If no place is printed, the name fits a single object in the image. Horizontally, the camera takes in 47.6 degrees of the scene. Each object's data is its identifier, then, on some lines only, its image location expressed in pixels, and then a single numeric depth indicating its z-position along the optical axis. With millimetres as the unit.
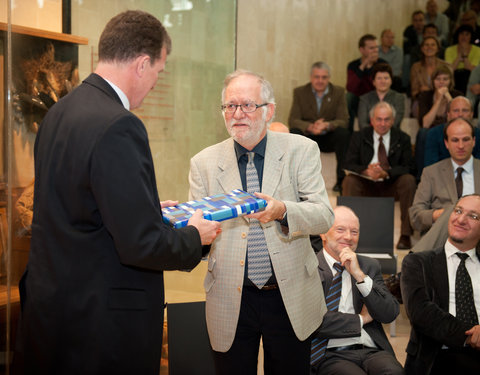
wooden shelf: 2771
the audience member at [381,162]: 5602
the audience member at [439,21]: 9055
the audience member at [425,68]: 7555
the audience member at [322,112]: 6602
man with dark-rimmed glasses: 2146
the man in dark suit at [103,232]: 1477
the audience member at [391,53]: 8180
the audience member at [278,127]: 4808
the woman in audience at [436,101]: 6347
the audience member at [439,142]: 5492
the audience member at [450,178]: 4613
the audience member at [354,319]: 2773
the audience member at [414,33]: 8719
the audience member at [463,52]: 8195
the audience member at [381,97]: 6688
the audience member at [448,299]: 2928
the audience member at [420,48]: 8406
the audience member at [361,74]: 7453
